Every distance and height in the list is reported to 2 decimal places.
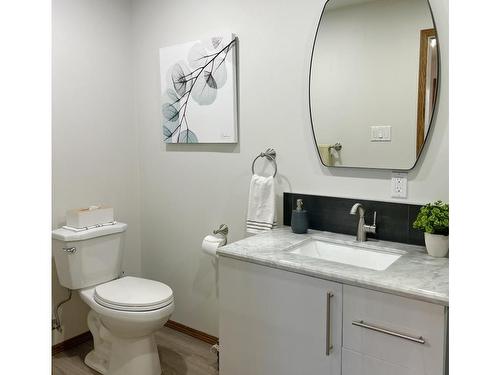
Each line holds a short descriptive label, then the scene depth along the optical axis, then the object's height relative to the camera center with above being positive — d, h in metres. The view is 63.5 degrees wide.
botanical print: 2.47 +0.57
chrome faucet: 1.98 -0.23
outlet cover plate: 1.92 -0.02
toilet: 2.15 -0.66
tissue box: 2.50 -0.24
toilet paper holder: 2.50 -0.32
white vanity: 1.36 -0.50
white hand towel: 2.27 -0.15
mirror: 1.81 +0.47
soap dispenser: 2.13 -0.21
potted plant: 1.69 -0.20
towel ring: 2.35 +0.14
